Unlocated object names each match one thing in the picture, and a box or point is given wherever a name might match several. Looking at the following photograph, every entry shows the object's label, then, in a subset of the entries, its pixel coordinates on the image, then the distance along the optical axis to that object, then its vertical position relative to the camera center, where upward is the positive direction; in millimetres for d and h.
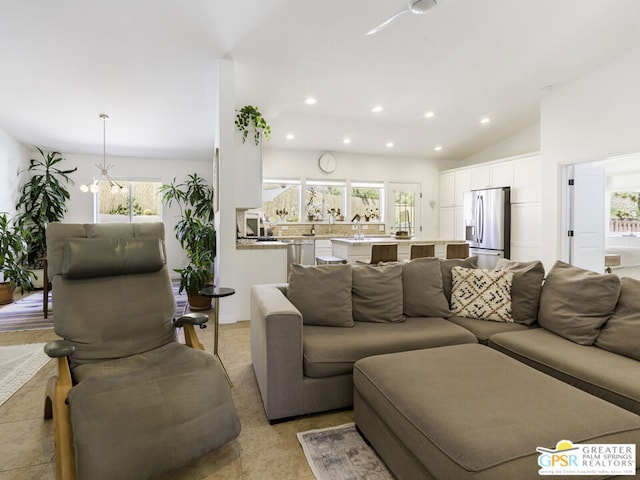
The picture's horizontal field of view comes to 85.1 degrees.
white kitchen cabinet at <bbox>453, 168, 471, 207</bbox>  7007 +962
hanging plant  4293 +1373
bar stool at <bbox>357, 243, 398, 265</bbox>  4398 -269
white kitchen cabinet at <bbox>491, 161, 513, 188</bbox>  5994 +1002
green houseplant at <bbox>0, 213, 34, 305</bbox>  4656 -404
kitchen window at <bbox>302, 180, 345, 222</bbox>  7172 +677
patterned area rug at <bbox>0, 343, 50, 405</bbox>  2461 -1062
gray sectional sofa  1951 -637
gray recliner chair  1418 -689
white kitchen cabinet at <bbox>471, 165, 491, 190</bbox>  6452 +1029
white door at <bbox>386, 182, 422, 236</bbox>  7613 +537
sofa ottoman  1111 -677
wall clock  7082 +1415
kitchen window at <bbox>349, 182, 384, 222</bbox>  7473 +673
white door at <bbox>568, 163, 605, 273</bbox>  4809 +194
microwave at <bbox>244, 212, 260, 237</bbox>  5680 +121
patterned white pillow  2604 -487
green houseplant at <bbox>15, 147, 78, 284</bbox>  5809 +557
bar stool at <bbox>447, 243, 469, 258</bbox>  4844 -276
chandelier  5089 +1296
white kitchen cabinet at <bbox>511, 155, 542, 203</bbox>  5520 +821
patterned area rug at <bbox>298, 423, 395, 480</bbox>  1605 -1112
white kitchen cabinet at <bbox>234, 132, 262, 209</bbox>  4316 +740
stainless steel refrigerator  5957 +123
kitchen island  4703 -219
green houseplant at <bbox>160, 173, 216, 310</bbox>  4406 +37
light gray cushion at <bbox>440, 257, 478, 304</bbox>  2848 -292
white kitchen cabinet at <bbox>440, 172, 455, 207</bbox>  7480 +927
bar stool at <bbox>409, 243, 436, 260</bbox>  4711 -254
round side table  2492 -439
